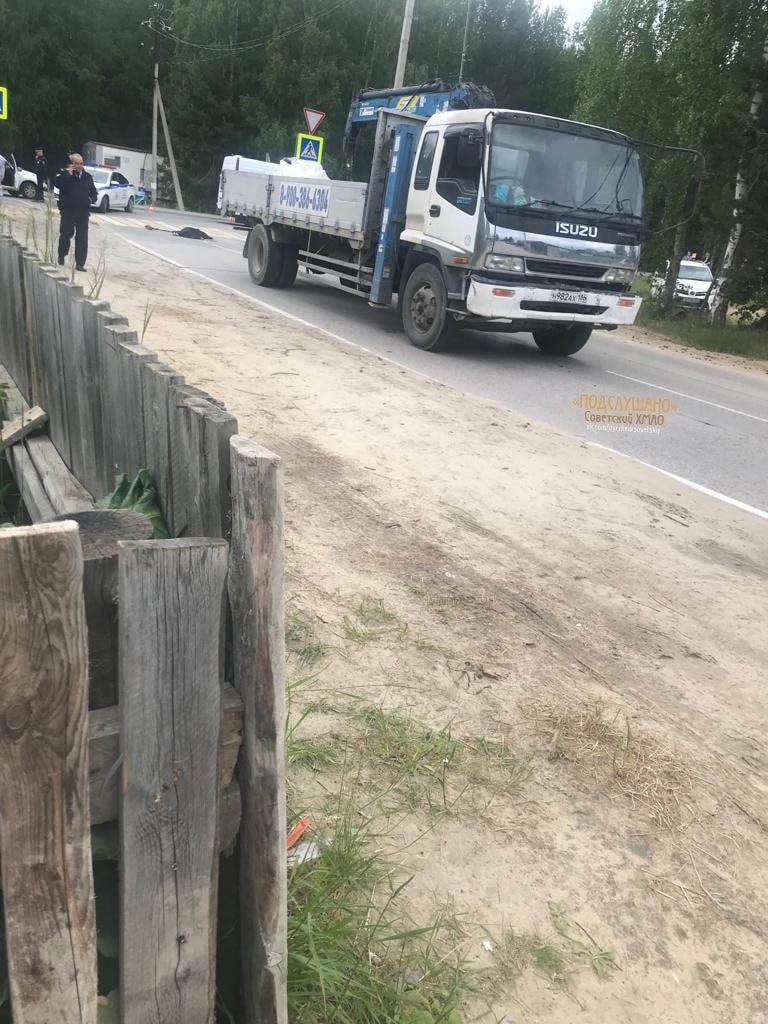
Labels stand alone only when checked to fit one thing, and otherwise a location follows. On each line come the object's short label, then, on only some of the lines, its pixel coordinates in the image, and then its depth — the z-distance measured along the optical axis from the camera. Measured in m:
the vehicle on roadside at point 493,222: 9.10
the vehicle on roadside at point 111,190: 28.05
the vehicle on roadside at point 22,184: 29.16
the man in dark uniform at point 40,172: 22.43
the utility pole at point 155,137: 40.25
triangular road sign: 21.95
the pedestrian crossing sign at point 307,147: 22.13
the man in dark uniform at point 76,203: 11.91
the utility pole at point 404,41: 20.80
